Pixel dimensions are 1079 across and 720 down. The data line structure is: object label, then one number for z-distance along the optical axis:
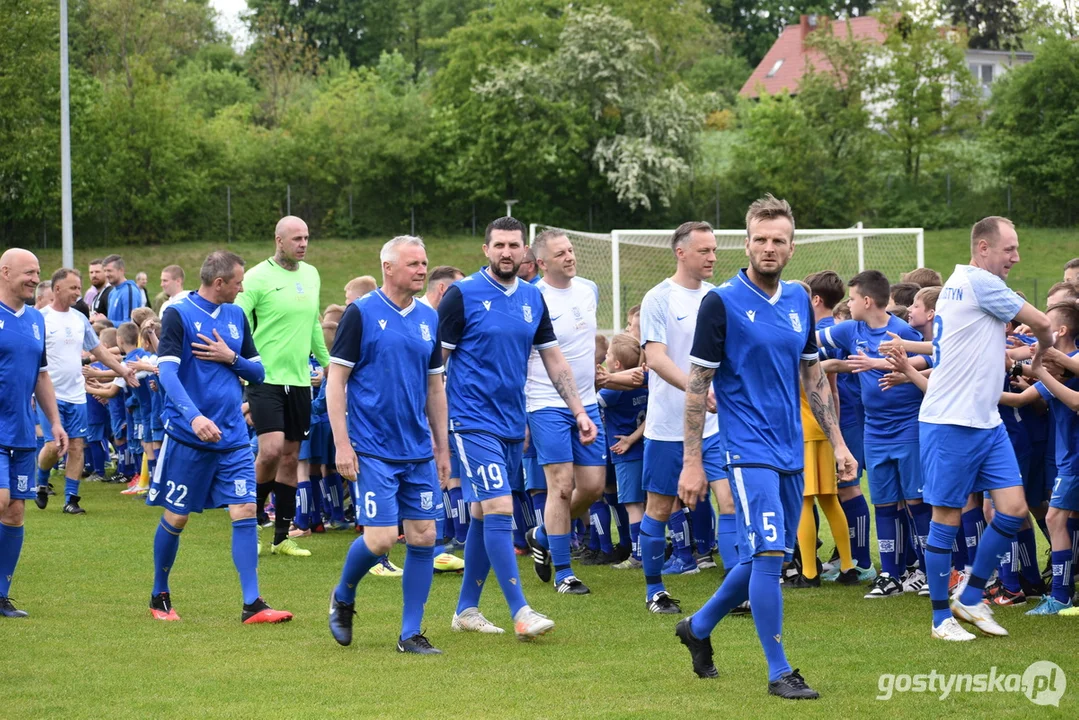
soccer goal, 27.14
